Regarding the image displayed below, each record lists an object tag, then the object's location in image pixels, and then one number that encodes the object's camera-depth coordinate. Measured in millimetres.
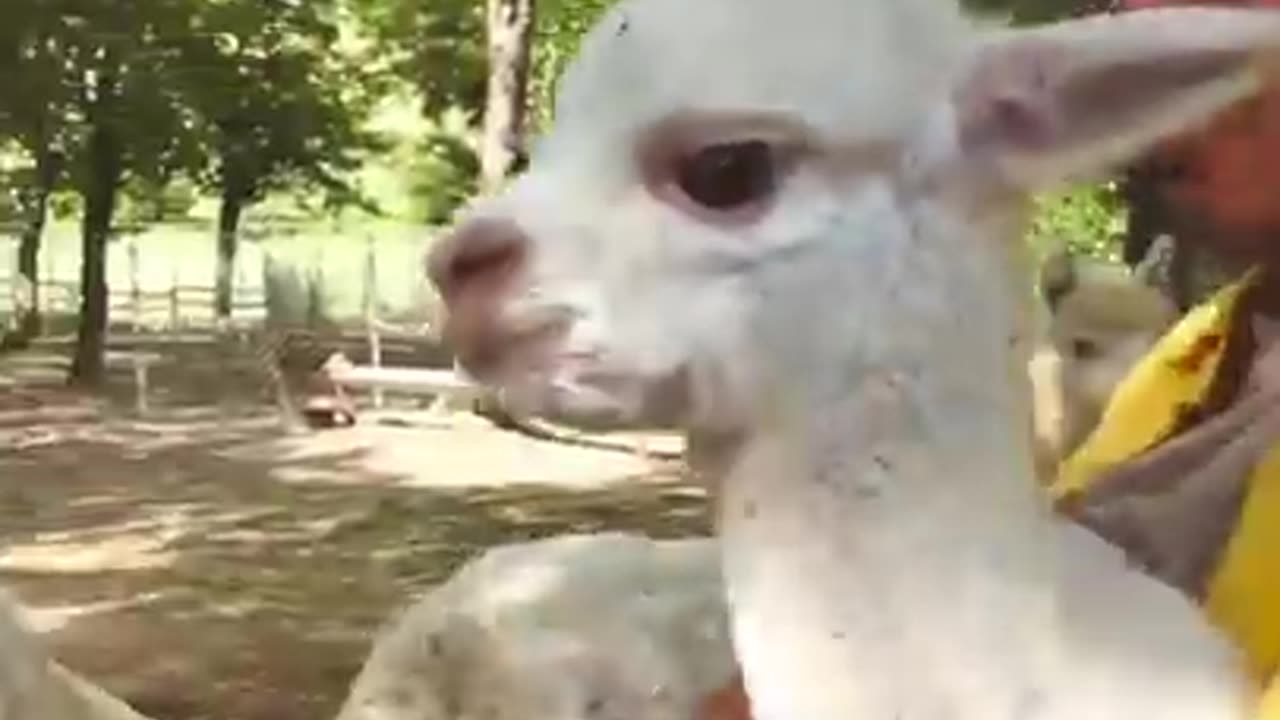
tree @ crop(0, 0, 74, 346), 10352
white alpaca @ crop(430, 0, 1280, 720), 1256
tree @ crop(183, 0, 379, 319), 13867
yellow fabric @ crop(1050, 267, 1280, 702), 1461
